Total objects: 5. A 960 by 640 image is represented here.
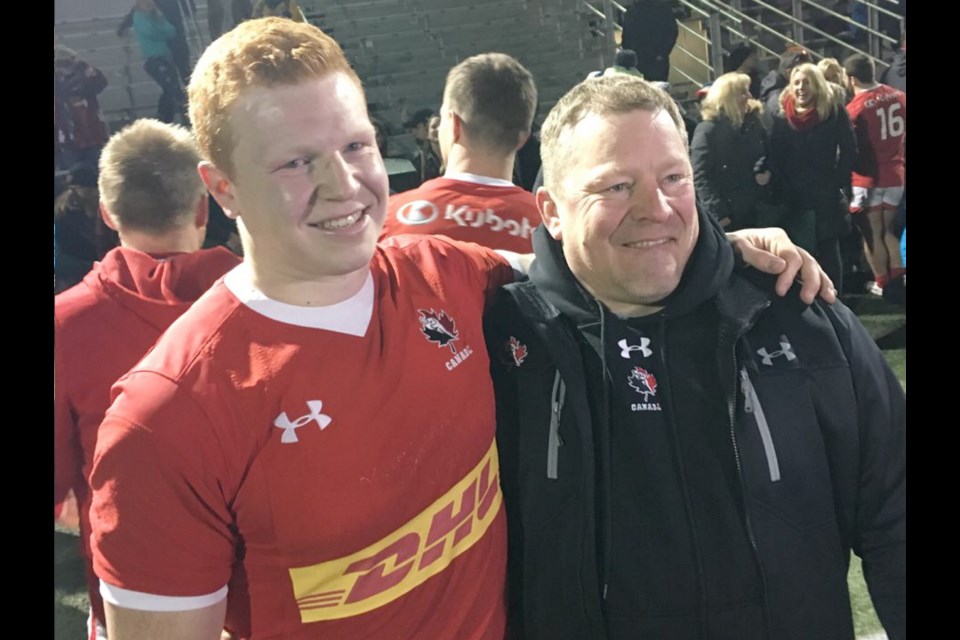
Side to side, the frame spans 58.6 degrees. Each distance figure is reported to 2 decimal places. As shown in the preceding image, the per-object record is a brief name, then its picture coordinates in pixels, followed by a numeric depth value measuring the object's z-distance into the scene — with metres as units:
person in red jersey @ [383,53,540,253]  2.19
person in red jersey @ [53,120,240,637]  1.59
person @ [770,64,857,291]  4.08
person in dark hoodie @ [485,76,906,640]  1.22
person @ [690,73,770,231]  3.67
